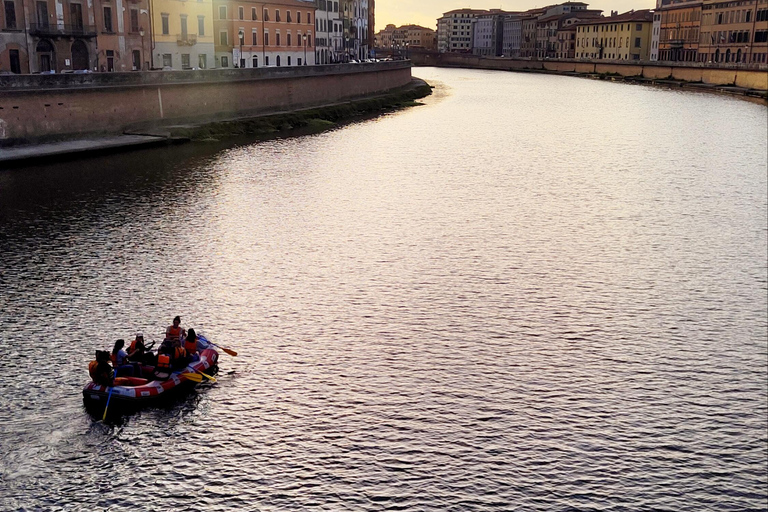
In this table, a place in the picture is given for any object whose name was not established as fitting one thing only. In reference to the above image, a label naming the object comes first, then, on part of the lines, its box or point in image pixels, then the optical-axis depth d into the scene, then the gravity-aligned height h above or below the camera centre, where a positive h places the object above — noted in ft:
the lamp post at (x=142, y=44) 220.08 +6.82
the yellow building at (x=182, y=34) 232.12 +10.56
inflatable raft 62.80 -24.36
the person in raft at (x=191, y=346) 68.39 -22.58
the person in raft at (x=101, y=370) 62.85 -22.56
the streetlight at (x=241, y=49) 277.40 +6.94
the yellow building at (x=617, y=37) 519.60 +21.85
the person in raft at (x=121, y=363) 65.10 -22.81
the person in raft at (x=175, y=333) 69.10 -21.71
